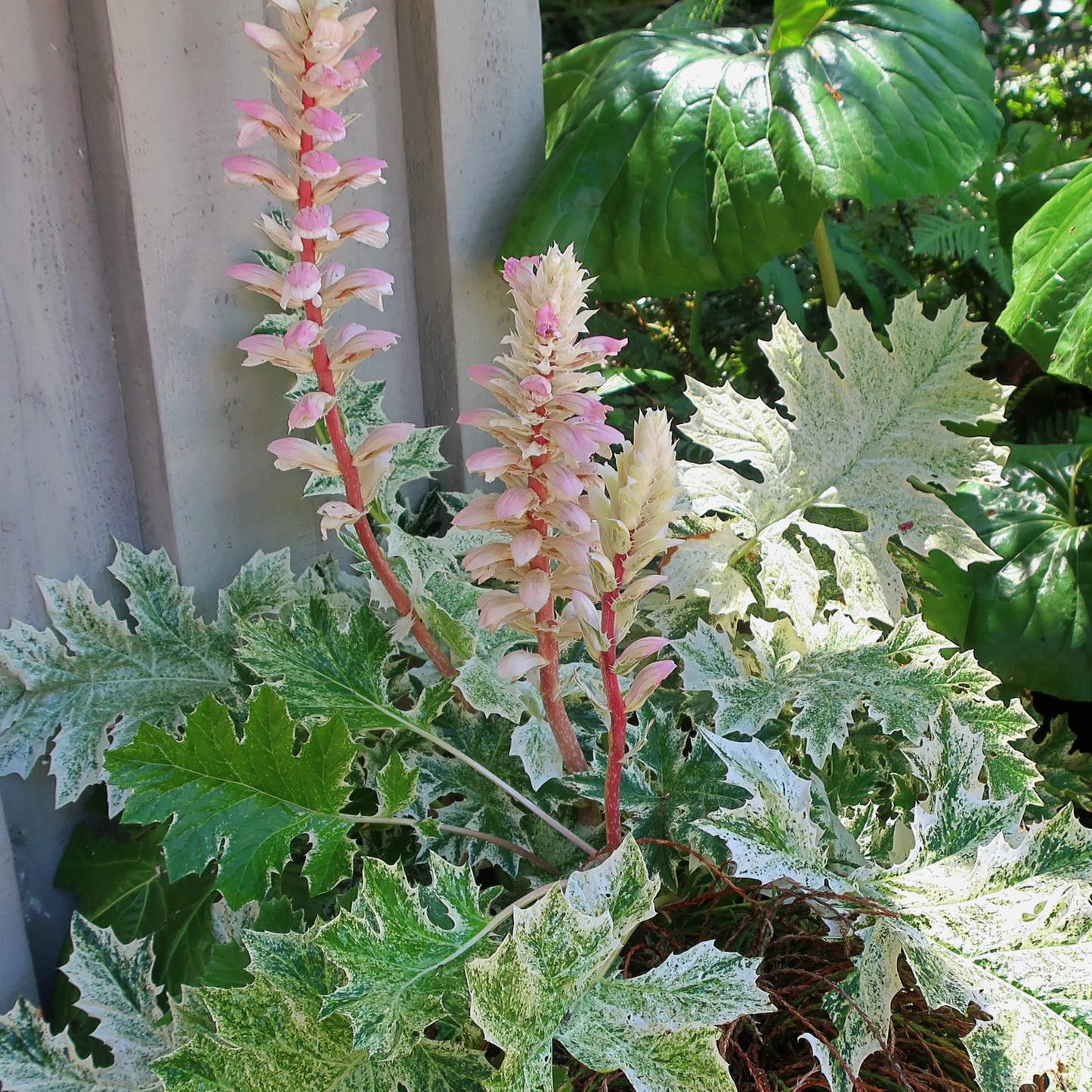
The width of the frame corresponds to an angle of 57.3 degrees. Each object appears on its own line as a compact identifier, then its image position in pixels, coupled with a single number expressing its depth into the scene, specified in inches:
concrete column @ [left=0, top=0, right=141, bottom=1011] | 31.5
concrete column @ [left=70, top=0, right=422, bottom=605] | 32.1
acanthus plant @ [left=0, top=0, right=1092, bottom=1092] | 23.1
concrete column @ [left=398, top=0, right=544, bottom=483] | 39.5
